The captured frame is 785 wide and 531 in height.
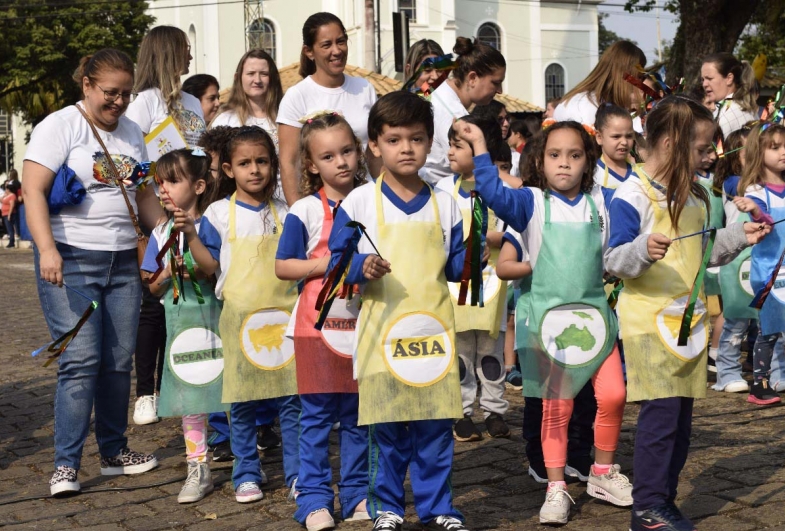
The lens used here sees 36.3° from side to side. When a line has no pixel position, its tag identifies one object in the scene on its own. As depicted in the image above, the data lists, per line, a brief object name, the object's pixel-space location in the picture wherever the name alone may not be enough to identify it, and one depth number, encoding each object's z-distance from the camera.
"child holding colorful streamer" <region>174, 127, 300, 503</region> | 5.42
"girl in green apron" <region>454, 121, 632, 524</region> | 4.90
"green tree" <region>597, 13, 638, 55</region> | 79.19
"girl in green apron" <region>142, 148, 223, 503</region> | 5.63
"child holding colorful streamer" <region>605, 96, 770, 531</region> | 4.55
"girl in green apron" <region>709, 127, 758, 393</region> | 7.76
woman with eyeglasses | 5.70
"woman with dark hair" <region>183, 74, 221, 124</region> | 7.93
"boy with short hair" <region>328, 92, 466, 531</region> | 4.55
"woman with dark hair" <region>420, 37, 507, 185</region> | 6.70
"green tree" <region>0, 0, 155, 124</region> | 41.91
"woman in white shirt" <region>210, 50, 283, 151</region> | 7.20
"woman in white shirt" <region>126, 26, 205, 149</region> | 6.78
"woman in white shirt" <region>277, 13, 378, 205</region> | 6.21
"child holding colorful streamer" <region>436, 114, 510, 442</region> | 6.49
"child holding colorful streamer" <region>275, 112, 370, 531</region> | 4.90
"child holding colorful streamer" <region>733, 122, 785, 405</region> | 7.33
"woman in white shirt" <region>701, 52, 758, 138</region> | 8.80
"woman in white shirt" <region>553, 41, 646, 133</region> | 7.12
